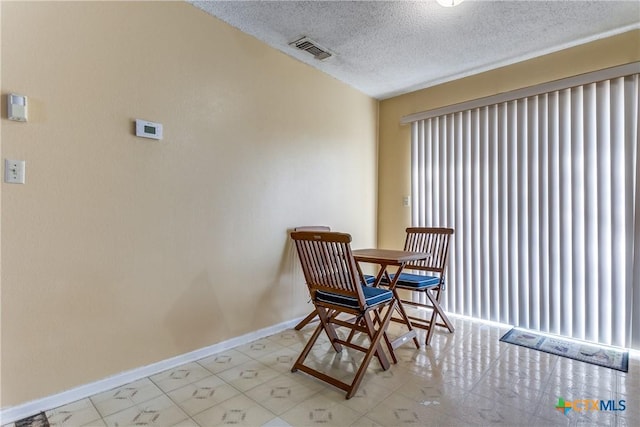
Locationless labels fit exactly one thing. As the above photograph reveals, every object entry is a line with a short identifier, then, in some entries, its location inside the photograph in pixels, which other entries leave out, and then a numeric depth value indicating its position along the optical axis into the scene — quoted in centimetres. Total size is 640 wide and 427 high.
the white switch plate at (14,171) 160
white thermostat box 204
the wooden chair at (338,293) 188
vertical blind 249
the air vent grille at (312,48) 270
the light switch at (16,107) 159
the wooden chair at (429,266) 267
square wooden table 231
